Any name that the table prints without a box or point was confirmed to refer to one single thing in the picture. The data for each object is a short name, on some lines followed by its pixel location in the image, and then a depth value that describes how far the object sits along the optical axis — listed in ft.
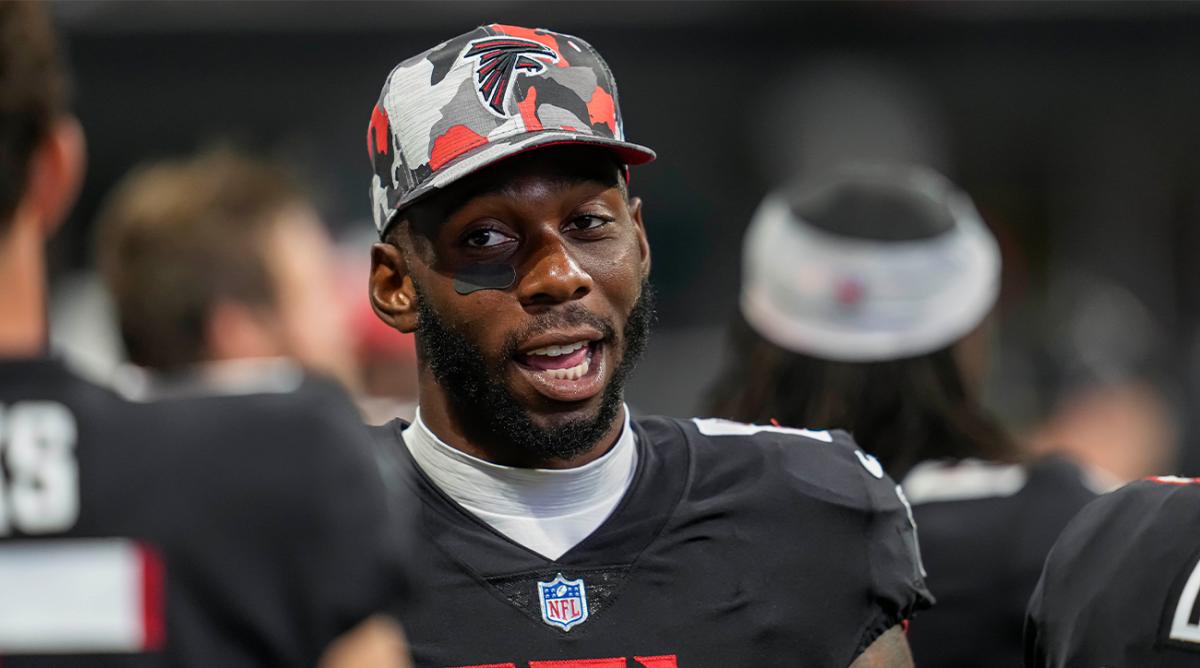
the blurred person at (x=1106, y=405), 49.93
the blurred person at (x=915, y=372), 23.81
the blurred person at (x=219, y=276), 27.78
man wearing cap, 17.87
